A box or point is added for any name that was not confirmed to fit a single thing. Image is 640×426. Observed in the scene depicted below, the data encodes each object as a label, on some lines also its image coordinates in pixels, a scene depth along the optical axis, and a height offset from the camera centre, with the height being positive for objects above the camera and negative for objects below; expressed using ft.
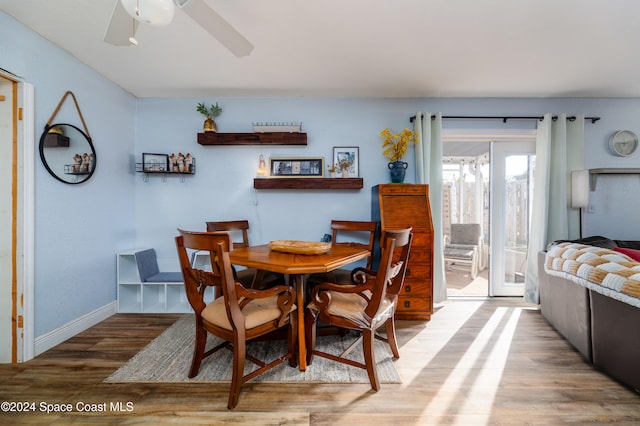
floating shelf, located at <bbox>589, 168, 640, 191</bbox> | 9.13 +1.51
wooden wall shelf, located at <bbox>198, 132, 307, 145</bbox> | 9.35 +2.75
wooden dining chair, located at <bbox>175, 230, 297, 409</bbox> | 4.50 -2.04
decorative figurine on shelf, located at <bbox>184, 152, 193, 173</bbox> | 9.55 +1.85
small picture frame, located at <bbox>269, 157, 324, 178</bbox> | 9.87 +1.80
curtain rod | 9.67 +3.70
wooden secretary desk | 8.23 -0.67
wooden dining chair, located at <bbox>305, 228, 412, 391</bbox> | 5.06 -2.06
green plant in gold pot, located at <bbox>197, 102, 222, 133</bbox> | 9.46 +3.75
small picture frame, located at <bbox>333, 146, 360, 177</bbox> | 9.95 +2.30
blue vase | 9.14 +1.54
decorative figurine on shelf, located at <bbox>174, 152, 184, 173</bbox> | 9.45 +1.87
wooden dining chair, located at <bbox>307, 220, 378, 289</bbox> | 7.22 -0.97
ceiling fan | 3.64 +3.33
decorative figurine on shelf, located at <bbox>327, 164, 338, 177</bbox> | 9.70 +1.66
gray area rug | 5.62 -3.70
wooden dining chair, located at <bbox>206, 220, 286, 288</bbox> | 6.91 -1.77
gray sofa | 5.25 -2.70
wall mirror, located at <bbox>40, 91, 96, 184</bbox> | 6.79 +1.73
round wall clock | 9.79 +2.73
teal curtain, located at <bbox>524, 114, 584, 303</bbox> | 9.55 +1.02
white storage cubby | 9.12 -3.01
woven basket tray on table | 6.41 -0.92
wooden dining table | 5.32 -1.12
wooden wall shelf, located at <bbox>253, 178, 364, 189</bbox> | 9.40 +1.09
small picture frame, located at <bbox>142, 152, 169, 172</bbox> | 9.37 +1.90
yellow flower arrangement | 9.16 +2.62
